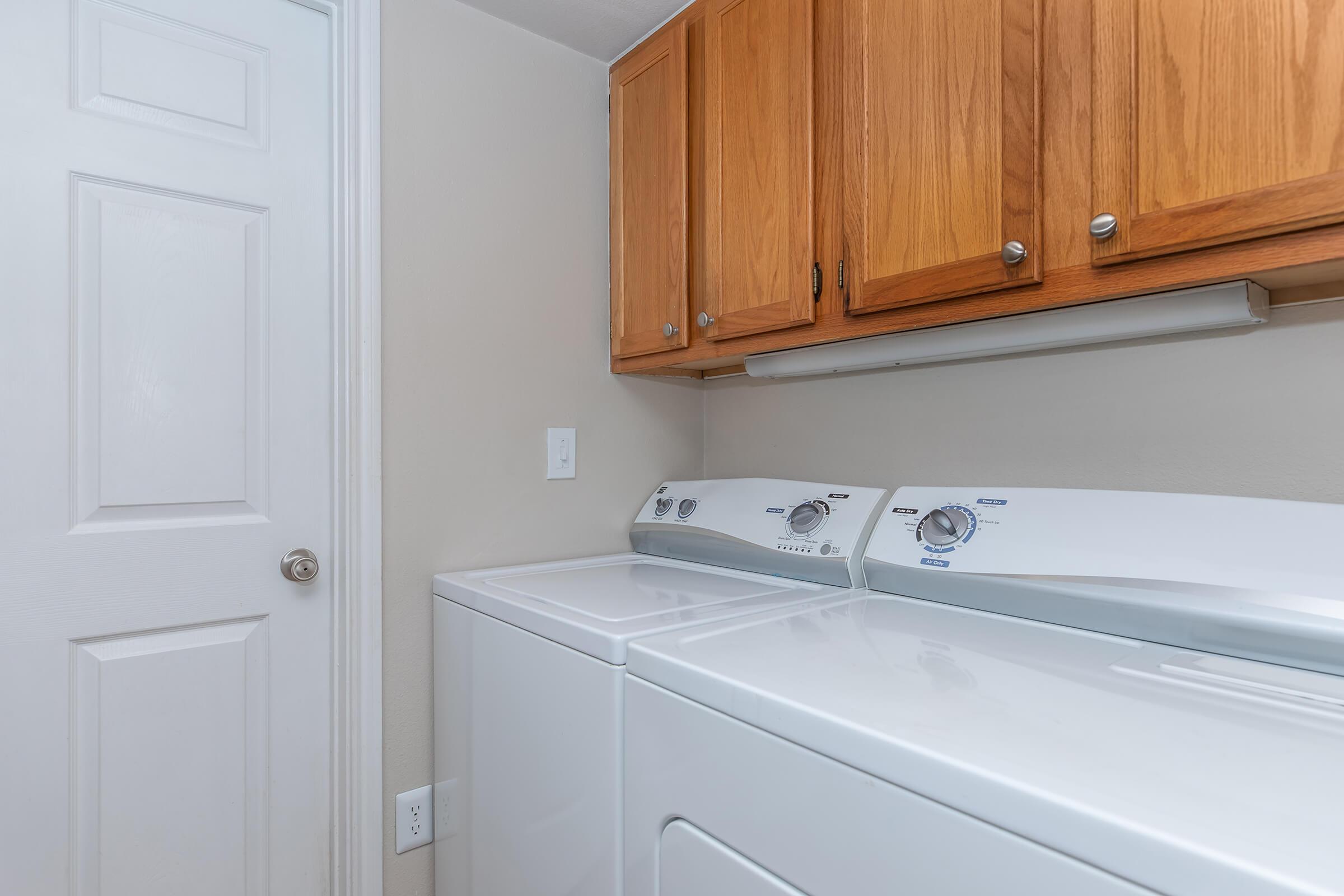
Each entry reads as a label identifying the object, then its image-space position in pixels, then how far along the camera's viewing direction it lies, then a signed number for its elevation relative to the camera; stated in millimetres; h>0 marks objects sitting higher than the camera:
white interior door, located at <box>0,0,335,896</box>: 1203 +16
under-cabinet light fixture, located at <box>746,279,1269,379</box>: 974 +194
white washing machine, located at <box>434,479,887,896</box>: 1021 -339
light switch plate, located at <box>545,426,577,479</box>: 1736 -5
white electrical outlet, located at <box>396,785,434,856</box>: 1493 -795
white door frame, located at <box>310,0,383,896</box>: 1443 -35
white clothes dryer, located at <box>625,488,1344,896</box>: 529 -268
